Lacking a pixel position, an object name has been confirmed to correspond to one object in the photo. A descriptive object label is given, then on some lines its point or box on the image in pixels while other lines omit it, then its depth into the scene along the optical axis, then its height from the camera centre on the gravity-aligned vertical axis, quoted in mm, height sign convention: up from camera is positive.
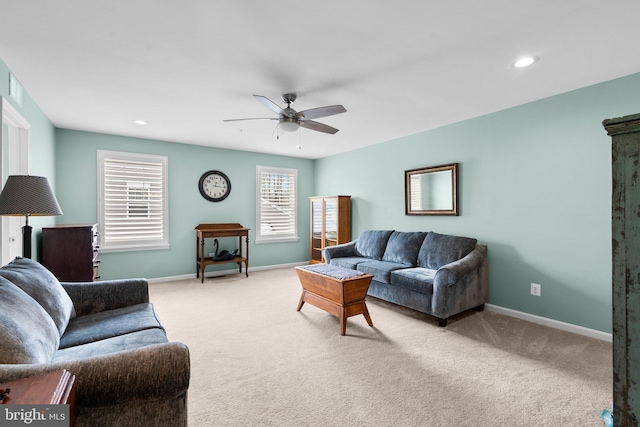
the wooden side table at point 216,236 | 5063 -371
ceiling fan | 2763 +955
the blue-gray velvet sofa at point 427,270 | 3139 -674
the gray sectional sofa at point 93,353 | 1118 -616
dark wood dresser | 3213 -402
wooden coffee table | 2978 -781
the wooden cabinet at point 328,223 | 5719 -162
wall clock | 5488 +529
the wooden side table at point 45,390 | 795 -488
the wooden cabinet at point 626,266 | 646 -114
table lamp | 2156 +127
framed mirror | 4070 +341
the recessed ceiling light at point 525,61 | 2371 +1213
